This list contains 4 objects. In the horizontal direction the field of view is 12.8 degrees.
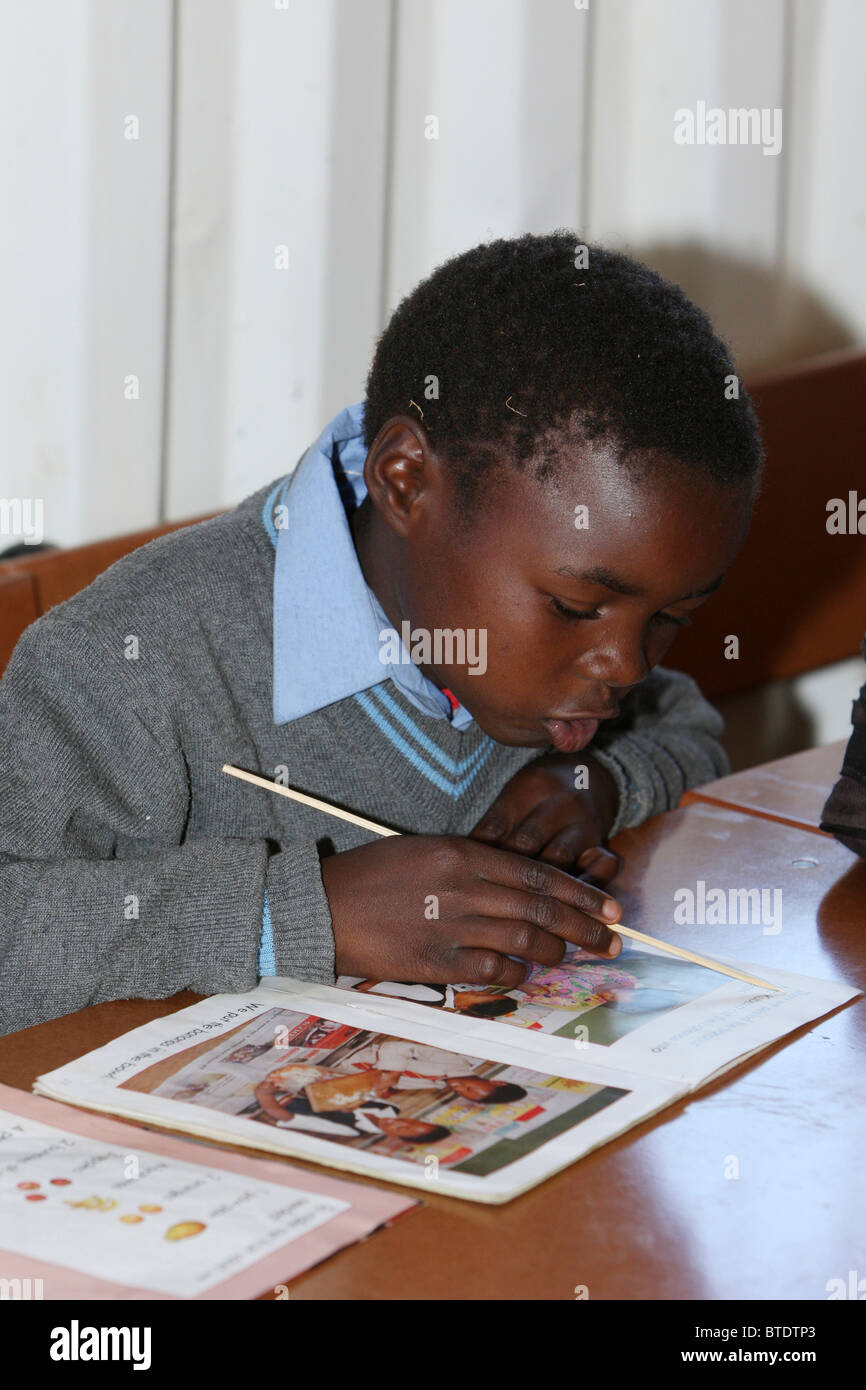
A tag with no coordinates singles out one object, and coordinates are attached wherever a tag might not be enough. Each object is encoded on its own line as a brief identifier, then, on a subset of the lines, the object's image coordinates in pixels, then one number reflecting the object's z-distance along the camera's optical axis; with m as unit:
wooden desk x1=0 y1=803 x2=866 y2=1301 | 1.40
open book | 1.48
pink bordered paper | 1.39
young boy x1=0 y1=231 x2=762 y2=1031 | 1.63
